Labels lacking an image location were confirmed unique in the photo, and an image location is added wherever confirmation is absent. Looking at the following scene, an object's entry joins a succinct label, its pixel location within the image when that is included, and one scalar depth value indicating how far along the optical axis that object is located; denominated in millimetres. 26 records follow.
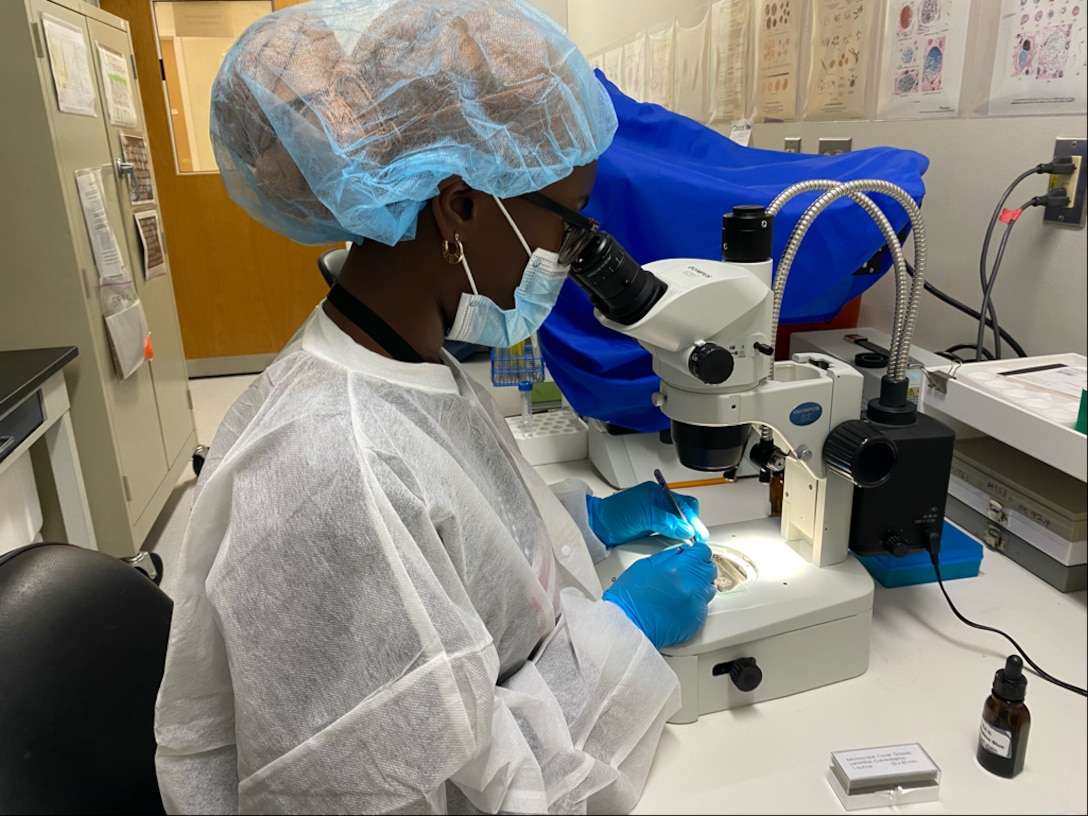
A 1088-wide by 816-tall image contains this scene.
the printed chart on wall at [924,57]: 671
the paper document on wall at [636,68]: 1625
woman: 563
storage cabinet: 1745
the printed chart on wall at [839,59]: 1001
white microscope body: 747
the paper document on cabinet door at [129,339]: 2033
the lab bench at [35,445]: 1569
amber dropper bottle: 550
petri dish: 870
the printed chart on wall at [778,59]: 1295
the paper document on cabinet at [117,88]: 2172
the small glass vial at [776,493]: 1000
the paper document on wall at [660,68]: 1656
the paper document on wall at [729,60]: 1469
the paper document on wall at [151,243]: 2350
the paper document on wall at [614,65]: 1449
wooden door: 3779
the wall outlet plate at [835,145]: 1258
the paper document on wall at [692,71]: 1623
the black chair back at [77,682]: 658
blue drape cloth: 1077
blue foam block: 883
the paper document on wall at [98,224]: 1903
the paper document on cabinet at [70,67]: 1811
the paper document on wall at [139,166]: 2295
